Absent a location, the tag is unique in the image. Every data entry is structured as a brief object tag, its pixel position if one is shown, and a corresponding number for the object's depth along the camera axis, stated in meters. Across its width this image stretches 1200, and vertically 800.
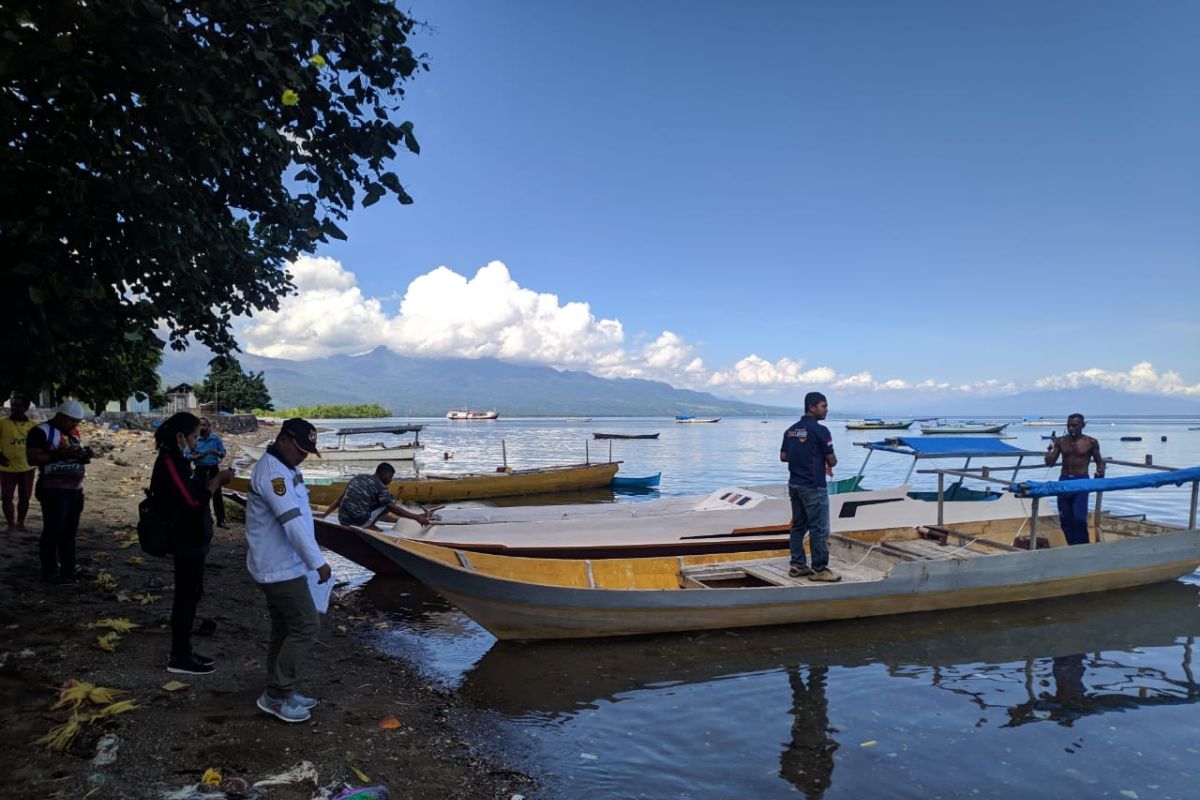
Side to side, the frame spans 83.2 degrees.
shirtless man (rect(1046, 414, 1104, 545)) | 11.38
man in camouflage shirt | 10.67
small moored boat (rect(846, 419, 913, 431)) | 109.88
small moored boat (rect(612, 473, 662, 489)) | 29.47
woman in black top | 5.49
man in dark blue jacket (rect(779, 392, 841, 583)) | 9.18
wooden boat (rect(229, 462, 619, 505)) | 21.14
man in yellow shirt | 9.21
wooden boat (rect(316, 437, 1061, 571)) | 12.43
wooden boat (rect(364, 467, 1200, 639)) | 8.70
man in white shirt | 4.93
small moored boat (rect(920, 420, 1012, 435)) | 81.68
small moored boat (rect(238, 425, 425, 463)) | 29.86
